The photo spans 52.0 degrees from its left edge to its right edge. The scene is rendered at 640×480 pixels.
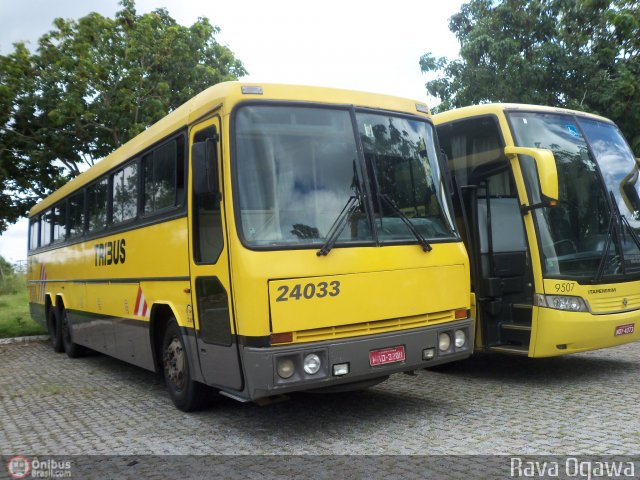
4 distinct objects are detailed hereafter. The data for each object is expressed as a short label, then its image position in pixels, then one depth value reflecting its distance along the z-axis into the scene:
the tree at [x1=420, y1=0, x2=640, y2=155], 16.47
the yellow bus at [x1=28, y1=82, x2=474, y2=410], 5.53
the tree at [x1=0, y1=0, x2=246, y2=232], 17.55
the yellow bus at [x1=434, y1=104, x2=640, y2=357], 7.43
